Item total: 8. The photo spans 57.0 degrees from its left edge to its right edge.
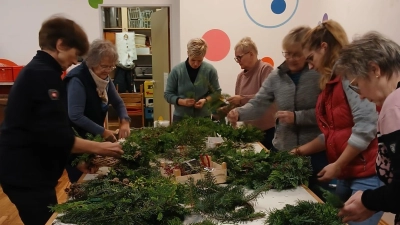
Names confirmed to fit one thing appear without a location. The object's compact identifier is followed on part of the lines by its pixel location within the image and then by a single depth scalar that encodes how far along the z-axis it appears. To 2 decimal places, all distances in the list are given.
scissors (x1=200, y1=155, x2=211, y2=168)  1.78
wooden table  1.32
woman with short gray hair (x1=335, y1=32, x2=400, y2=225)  1.01
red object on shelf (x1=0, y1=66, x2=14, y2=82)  4.32
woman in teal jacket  3.11
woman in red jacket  1.55
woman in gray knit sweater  2.04
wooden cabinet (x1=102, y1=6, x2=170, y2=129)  6.61
